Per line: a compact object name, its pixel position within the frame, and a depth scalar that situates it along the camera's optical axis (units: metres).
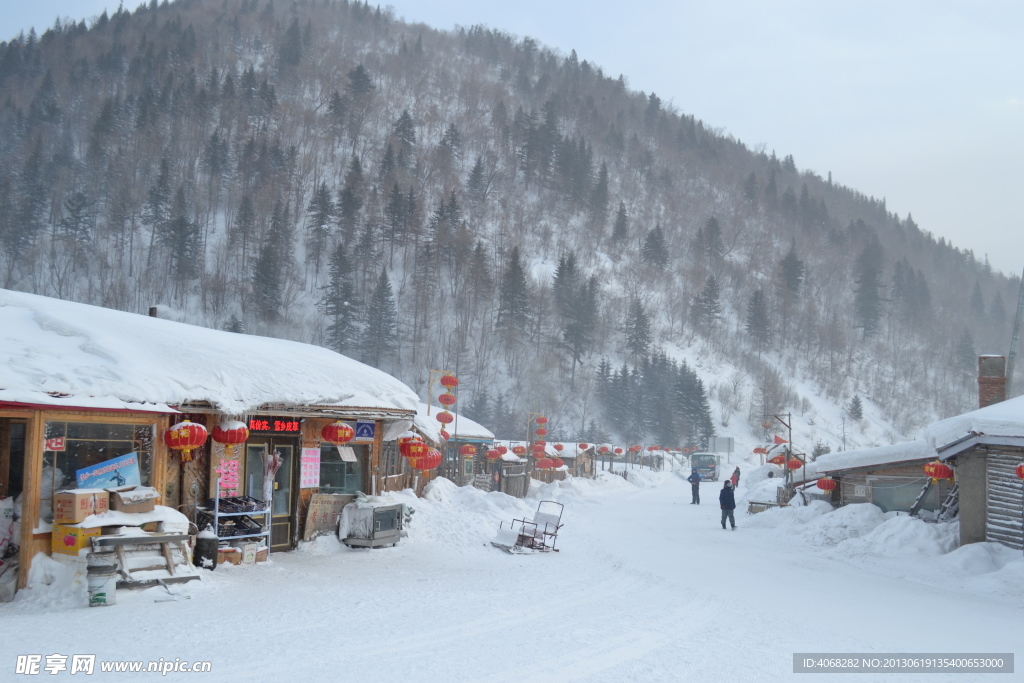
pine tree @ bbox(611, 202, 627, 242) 95.06
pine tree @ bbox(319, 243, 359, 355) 66.88
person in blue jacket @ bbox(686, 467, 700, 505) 32.16
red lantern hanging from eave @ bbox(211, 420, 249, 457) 12.29
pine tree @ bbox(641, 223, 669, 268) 93.50
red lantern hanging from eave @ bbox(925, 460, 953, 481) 14.98
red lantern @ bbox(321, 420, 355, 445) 14.80
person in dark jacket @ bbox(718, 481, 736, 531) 22.46
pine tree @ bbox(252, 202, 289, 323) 69.38
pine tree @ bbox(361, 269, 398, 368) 67.88
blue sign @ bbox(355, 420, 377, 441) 16.48
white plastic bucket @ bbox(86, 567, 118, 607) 9.30
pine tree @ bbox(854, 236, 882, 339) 100.56
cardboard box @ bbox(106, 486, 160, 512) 10.51
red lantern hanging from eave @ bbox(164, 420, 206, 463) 11.09
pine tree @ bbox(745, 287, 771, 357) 88.50
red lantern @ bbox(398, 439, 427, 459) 16.78
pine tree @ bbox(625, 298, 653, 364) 79.19
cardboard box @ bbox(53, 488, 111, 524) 9.84
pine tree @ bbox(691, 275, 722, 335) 87.31
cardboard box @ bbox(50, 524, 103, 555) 9.76
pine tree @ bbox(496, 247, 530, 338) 74.25
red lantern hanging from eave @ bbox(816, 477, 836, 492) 20.61
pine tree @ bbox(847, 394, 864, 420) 80.06
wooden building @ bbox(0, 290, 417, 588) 10.00
